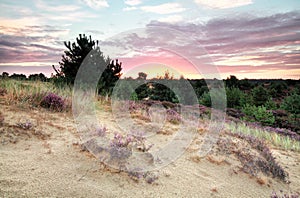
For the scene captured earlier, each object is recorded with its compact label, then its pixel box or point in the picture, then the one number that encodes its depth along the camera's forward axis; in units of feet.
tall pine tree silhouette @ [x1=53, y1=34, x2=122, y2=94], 43.04
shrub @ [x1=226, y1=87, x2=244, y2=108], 94.07
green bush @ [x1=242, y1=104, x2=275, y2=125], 56.95
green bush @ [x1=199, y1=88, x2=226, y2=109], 71.56
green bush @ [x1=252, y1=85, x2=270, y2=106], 94.28
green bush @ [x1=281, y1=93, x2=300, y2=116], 67.72
